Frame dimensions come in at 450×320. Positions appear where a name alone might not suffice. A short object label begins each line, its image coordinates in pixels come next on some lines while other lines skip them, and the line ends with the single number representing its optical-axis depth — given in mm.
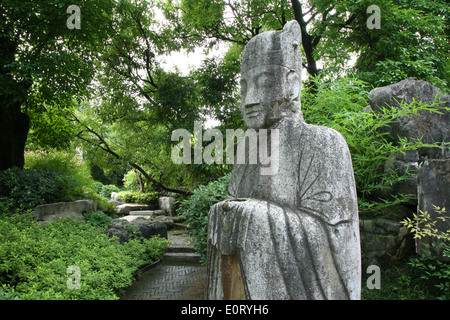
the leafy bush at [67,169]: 8602
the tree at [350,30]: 7184
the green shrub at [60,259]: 3674
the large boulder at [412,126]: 4418
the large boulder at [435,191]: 3619
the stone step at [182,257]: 7446
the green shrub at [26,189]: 7040
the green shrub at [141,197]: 18250
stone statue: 1968
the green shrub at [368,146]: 4332
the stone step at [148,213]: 15564
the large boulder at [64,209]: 7393
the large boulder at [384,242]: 4338
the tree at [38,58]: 6414
